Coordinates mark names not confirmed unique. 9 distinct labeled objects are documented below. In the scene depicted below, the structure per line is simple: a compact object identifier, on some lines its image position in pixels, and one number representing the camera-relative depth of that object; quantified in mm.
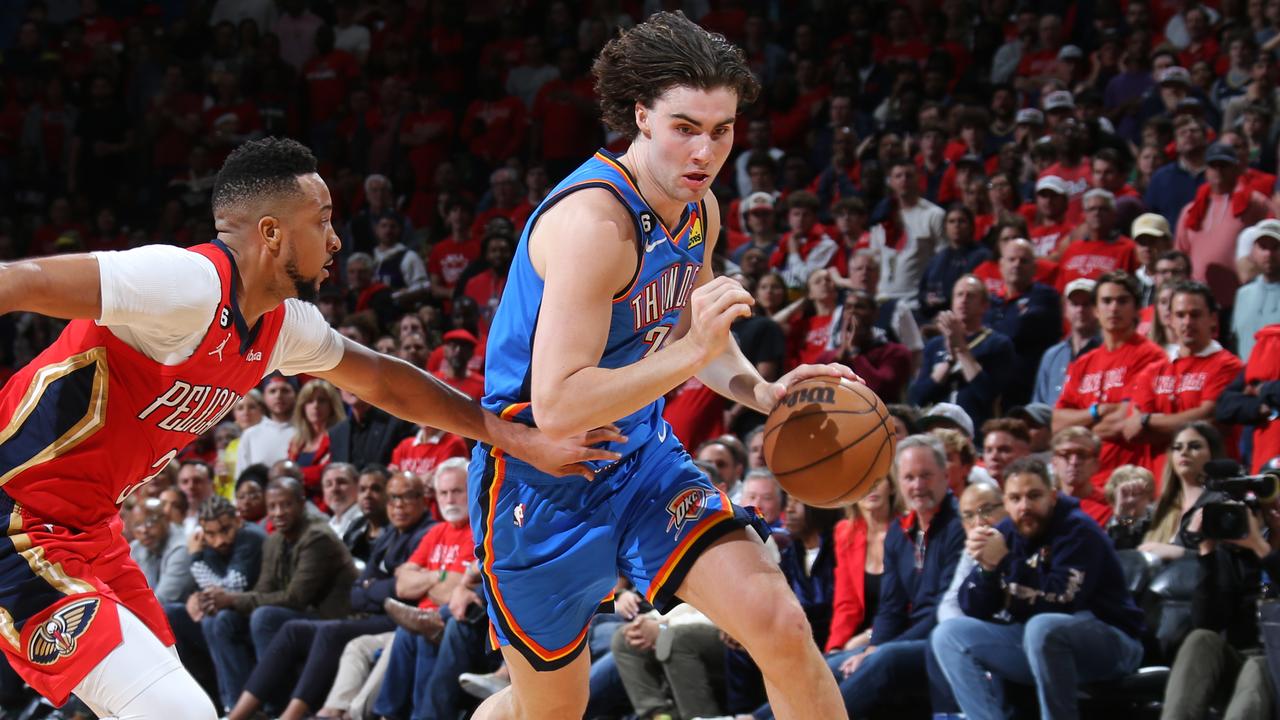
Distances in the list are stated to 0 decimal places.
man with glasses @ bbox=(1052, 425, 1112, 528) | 7051
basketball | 3818
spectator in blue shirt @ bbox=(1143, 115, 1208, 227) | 10109
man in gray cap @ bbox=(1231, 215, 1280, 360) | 8188
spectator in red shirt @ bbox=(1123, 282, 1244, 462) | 7648
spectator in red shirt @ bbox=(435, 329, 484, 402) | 10482
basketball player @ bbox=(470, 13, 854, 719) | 3559
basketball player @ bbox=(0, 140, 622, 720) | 3432
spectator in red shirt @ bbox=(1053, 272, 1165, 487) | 7902
